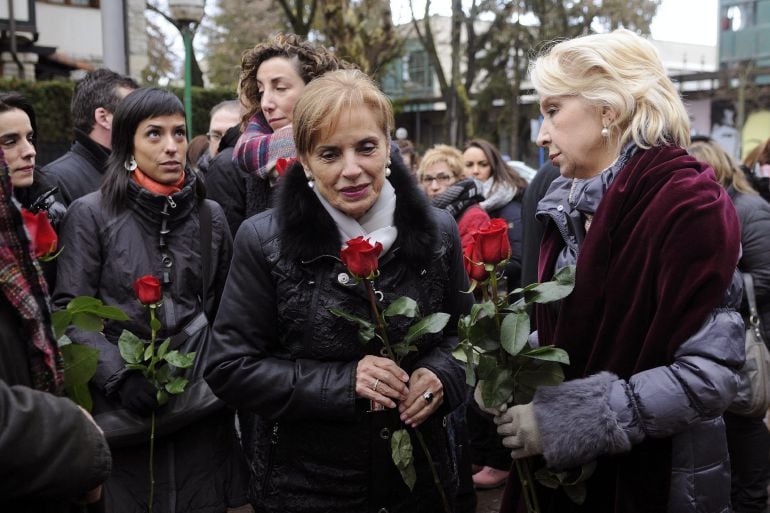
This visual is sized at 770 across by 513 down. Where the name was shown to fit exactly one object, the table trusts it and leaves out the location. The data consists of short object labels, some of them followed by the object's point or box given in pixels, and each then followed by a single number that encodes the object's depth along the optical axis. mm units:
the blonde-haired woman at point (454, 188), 5438
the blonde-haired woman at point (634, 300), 2121
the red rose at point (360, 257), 2197
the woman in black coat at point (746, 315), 4438
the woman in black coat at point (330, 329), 2453
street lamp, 10570
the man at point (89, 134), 4223
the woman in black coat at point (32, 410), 1593
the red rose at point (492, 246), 2162
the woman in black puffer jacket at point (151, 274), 3119
